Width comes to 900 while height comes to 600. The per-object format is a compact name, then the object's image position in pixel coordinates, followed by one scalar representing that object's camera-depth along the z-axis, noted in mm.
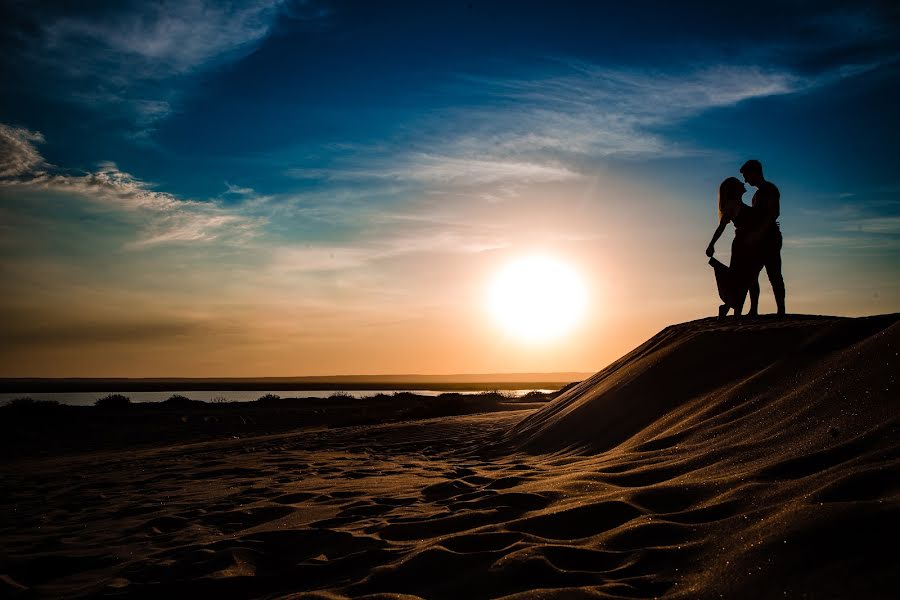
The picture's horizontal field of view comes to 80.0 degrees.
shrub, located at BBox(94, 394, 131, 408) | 18133
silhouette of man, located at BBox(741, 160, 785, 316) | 6543
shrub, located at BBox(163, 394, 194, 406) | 20578
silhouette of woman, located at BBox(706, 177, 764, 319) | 6711
